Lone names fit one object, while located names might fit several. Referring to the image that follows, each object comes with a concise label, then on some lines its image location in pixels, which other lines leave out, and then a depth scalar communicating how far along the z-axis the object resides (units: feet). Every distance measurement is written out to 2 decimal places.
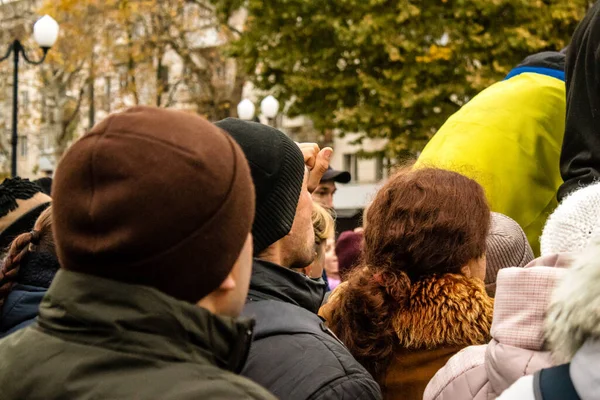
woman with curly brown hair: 8.46
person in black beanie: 7.20
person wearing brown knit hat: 5.08
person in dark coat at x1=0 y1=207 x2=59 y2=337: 10.09
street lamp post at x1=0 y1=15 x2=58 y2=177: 47.78
